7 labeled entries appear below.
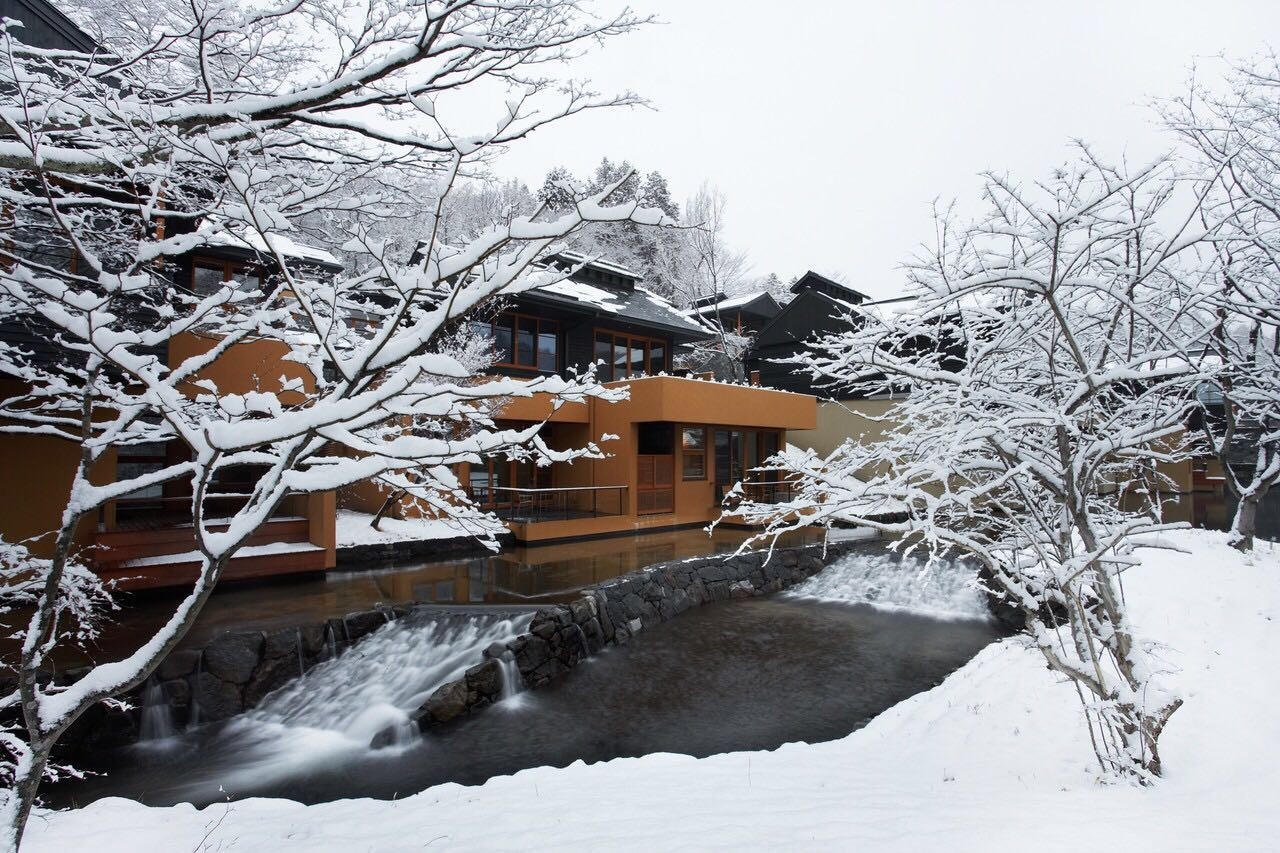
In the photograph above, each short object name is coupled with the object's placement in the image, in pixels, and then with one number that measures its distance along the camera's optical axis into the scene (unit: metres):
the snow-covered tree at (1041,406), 3.48
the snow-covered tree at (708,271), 26.63
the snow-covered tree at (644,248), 28.48
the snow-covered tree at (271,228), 2.13
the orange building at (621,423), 14.80
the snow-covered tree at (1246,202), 5.89
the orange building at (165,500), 7.93
